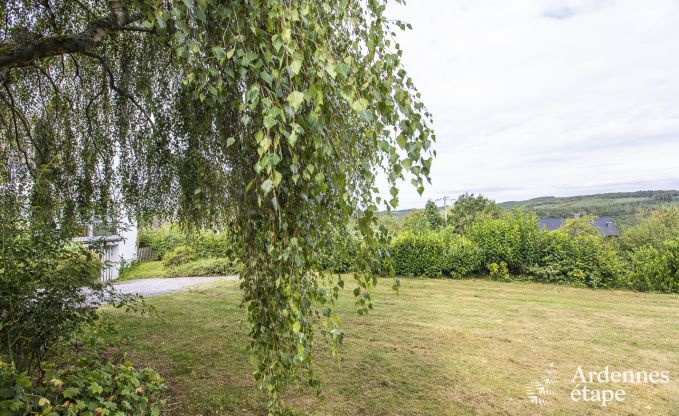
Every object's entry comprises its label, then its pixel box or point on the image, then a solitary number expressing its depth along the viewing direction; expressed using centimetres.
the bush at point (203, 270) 1121
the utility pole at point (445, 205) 2189
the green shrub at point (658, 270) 842
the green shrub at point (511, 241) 1001
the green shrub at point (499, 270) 1023
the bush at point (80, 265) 265
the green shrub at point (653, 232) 1952
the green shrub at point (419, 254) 1090
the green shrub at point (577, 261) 916
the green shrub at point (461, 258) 1062
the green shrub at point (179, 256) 1203
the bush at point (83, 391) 199
